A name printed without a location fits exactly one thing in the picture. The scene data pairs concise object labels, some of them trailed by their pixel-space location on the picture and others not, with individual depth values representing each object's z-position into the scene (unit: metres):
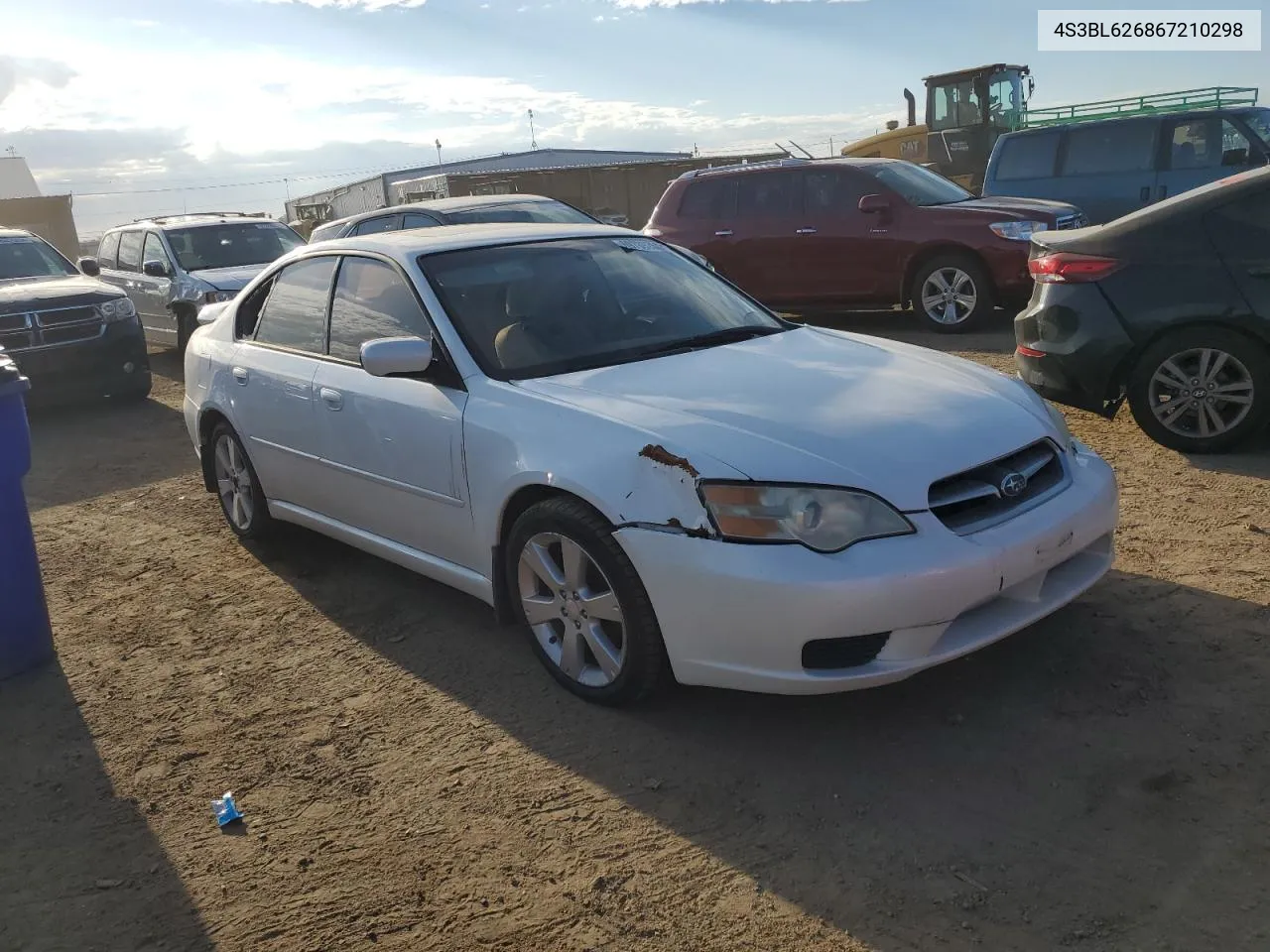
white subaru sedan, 3.13
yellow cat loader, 19.48
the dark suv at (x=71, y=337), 9.54
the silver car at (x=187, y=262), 11.54
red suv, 10.15
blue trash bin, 4.16
